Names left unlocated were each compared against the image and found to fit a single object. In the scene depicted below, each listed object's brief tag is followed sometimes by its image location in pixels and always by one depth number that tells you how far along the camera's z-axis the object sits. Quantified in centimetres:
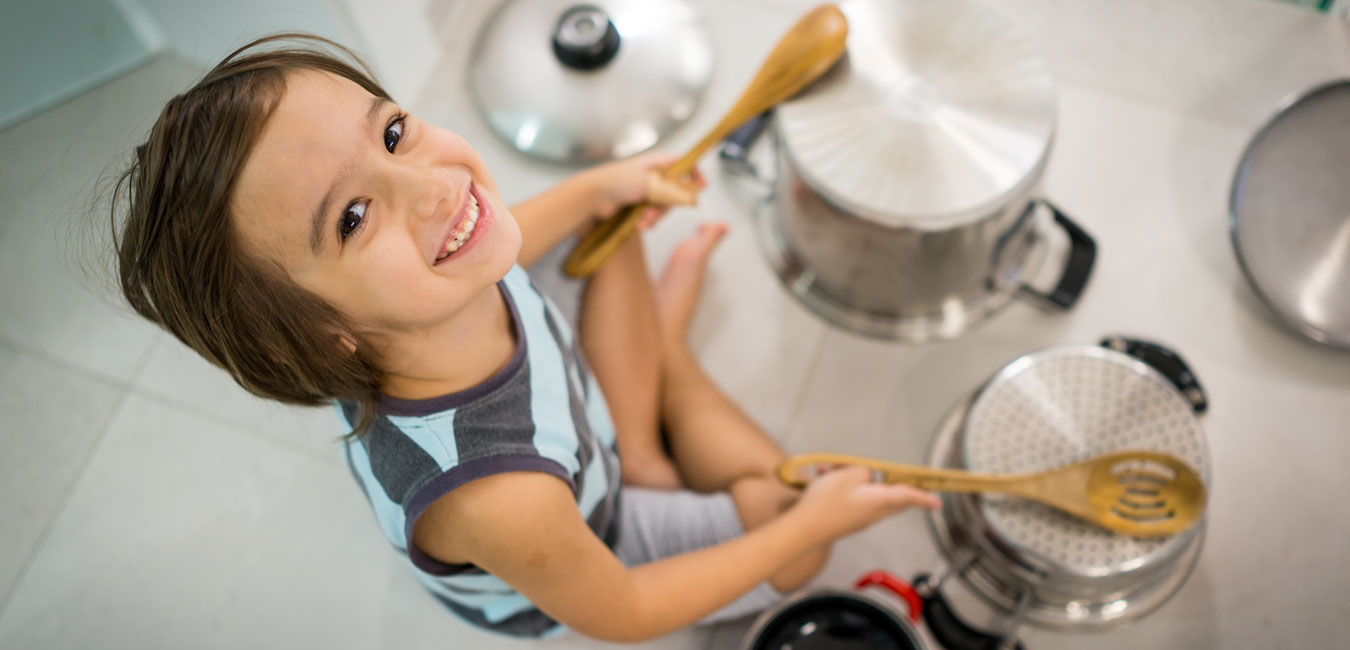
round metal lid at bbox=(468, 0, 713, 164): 104
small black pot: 73
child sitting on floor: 44
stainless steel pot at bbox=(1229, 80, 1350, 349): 90
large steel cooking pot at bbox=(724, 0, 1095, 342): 77
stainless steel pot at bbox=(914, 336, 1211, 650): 75
